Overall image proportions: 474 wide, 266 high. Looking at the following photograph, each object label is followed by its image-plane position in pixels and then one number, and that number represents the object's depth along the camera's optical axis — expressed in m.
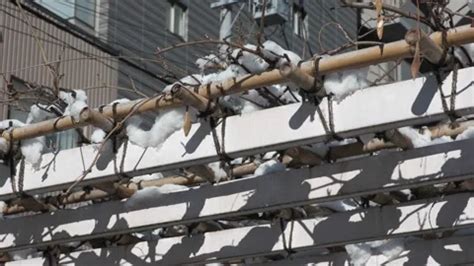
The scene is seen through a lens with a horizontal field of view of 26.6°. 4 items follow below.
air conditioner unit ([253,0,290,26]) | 11.16
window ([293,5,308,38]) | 19.28
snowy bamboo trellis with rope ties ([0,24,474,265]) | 5.39
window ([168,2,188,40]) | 19.06
